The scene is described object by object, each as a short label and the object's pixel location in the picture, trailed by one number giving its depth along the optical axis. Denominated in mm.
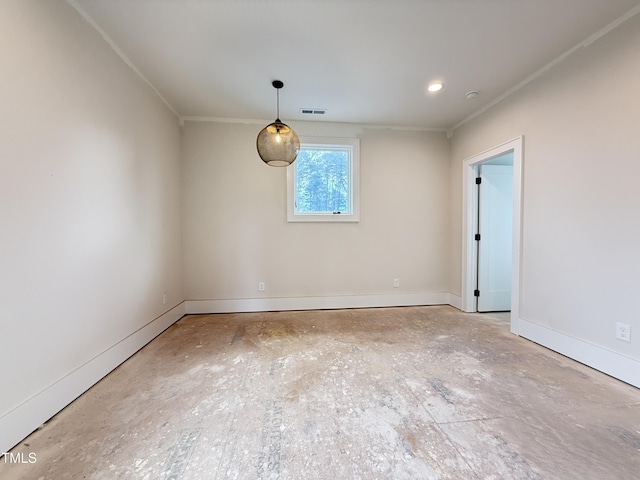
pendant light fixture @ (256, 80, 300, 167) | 2320
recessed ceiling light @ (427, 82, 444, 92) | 2648
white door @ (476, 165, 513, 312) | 3408
